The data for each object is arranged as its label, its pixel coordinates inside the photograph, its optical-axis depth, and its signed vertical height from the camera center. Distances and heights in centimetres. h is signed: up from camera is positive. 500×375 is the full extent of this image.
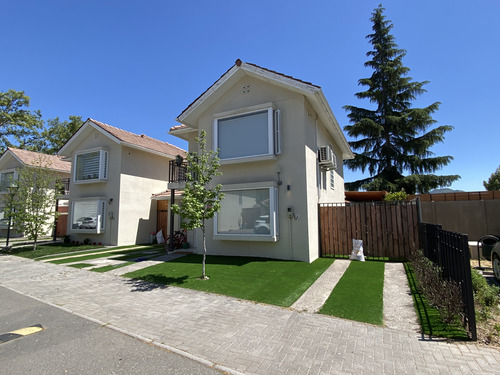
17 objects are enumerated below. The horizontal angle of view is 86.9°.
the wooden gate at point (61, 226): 2106 -61
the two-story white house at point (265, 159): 948 +224
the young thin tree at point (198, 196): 709 +60
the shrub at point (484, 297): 466 -150
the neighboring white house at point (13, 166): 2198 +456
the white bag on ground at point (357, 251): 962 -123
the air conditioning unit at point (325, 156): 1143 +265
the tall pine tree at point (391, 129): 2331 +797
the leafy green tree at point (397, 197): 1755 +134
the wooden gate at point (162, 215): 1716 +19
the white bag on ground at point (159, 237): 1611 -115
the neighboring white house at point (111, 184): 1520 +205
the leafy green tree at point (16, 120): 3086 +1180
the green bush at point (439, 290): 418 -134
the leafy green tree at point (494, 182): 3238 +440
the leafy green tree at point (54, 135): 3450 +1096
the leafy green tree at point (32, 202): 1392 +87
